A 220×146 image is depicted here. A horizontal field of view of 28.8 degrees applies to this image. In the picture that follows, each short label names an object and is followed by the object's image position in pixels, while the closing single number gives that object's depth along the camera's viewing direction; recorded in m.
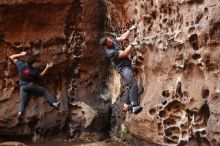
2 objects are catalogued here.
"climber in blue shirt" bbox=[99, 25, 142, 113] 7.05
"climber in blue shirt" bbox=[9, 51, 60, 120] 8.42
